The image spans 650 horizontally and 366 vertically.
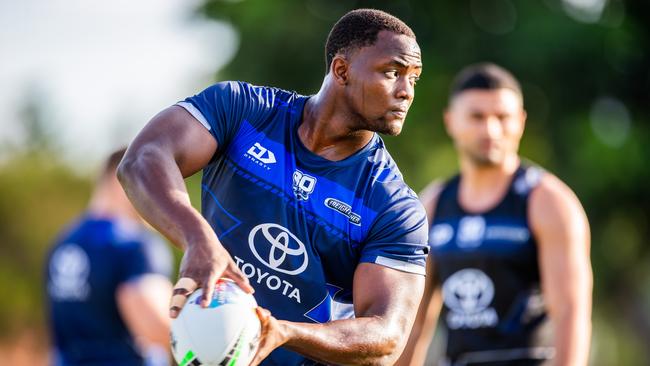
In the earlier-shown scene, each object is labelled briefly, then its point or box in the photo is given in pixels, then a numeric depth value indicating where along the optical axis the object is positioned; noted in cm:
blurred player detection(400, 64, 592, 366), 1316
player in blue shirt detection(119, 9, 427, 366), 877
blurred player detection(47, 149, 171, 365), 1578
